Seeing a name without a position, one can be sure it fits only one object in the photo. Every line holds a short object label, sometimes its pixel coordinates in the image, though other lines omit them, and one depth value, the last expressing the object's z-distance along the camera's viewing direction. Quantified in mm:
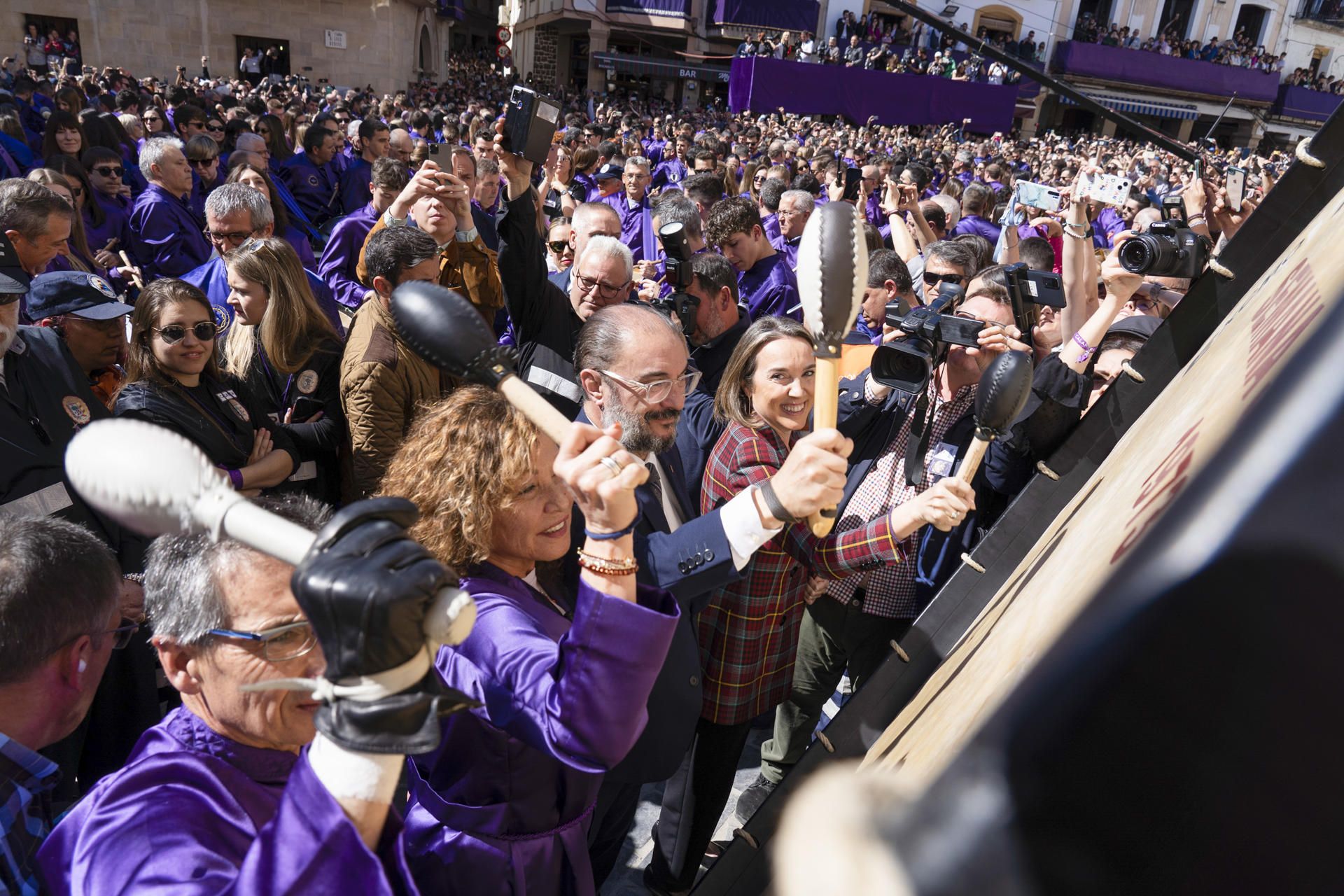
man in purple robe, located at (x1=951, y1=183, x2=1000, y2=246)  7547
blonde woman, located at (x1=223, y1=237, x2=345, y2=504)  3264
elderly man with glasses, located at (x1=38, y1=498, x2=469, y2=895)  878
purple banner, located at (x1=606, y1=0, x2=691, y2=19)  33375
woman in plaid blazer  2340
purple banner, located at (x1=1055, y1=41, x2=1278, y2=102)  37375
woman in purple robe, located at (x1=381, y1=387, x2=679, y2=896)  1301
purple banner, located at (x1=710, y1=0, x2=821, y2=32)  32656
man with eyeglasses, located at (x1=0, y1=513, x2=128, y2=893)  1407
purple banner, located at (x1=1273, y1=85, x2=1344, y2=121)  39566
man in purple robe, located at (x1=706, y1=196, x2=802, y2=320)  4855
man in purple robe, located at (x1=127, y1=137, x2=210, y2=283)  5215
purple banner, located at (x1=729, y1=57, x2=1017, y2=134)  25156
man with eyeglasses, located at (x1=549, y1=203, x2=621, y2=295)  4504
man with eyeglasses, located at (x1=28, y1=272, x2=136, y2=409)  2904
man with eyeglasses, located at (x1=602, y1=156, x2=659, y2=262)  6938
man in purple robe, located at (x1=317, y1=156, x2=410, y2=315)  4867
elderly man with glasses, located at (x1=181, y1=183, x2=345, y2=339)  3965
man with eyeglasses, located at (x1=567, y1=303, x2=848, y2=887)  1466
